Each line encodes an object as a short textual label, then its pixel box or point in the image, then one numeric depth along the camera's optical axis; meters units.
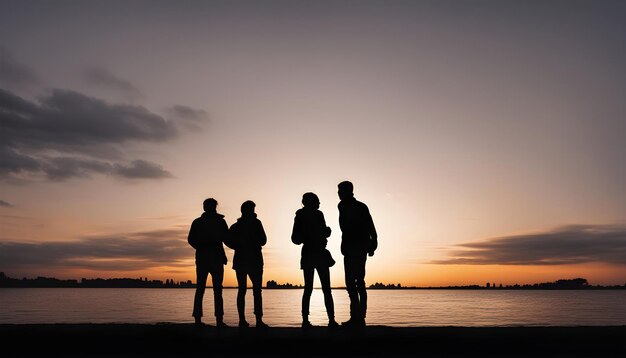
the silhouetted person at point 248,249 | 10.59
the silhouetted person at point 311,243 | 10.20
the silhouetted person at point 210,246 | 10.95
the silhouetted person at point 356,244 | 10.14
